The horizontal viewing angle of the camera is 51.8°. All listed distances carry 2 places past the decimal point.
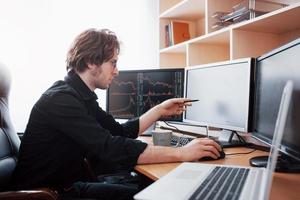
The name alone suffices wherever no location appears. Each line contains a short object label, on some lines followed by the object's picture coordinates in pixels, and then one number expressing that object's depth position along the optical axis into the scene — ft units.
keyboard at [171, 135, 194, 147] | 4.65
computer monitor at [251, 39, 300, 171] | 2.75
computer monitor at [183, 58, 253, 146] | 4.41
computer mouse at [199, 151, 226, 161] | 3.70
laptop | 1.76
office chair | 4.13
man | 3.66
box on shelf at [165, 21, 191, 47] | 7.89
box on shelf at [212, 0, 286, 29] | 5.10
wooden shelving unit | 4.95
